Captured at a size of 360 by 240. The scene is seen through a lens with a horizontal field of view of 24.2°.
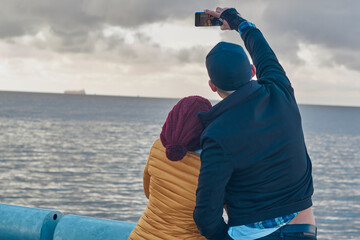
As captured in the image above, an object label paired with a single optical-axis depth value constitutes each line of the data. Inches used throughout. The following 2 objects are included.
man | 140.4
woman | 153.3
